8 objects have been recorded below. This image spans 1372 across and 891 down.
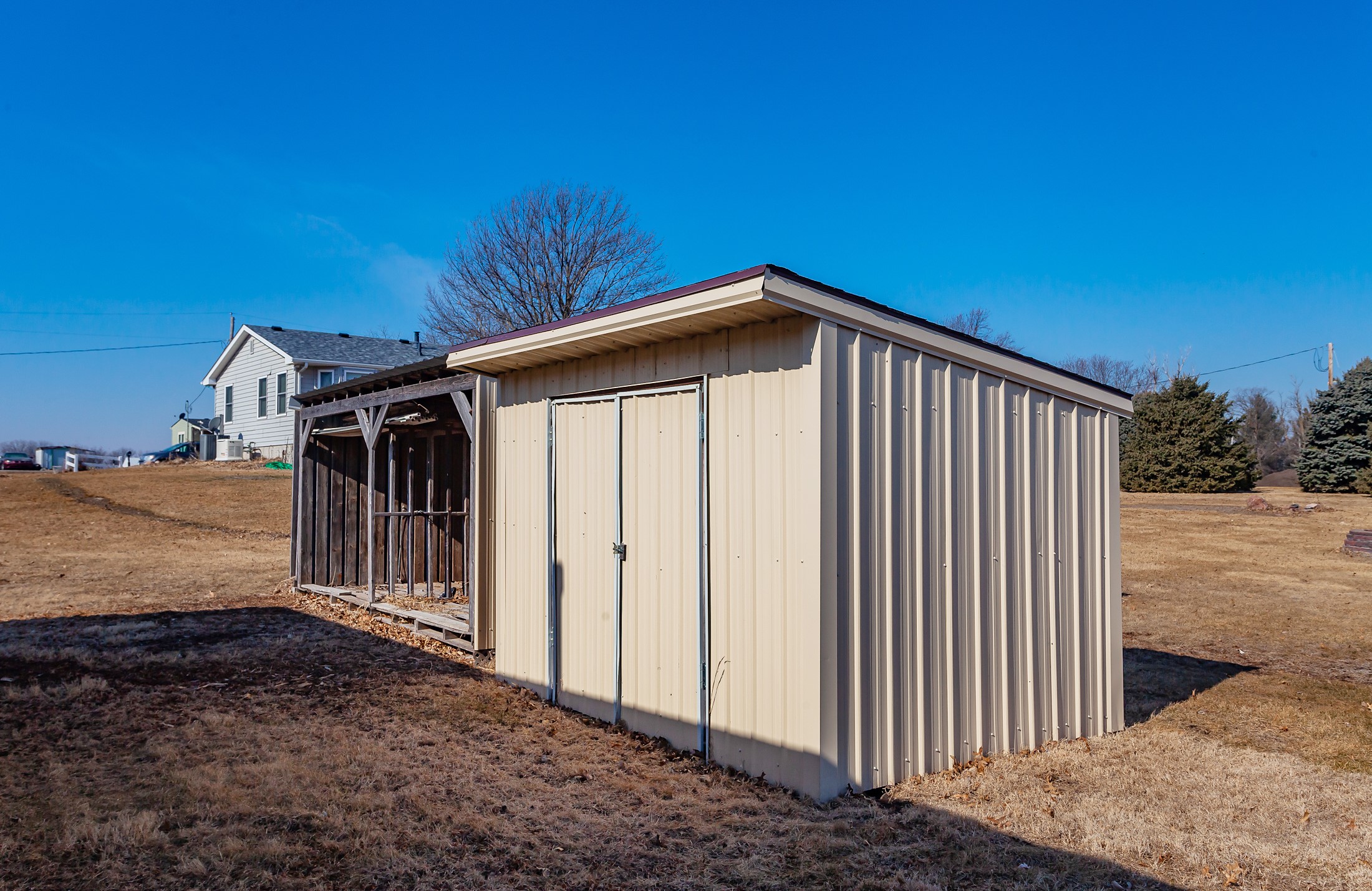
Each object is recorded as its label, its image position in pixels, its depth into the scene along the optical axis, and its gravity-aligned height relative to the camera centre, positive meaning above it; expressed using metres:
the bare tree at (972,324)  40.12 +6.42
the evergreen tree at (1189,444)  24.78 +0.52
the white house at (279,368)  25.98 +2.98
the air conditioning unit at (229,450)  28.39 +0.49
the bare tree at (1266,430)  45.94 +1.74
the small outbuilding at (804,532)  4.24 -0.39
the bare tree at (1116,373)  50.03 +5.49
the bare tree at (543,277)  22.91 +4.97
